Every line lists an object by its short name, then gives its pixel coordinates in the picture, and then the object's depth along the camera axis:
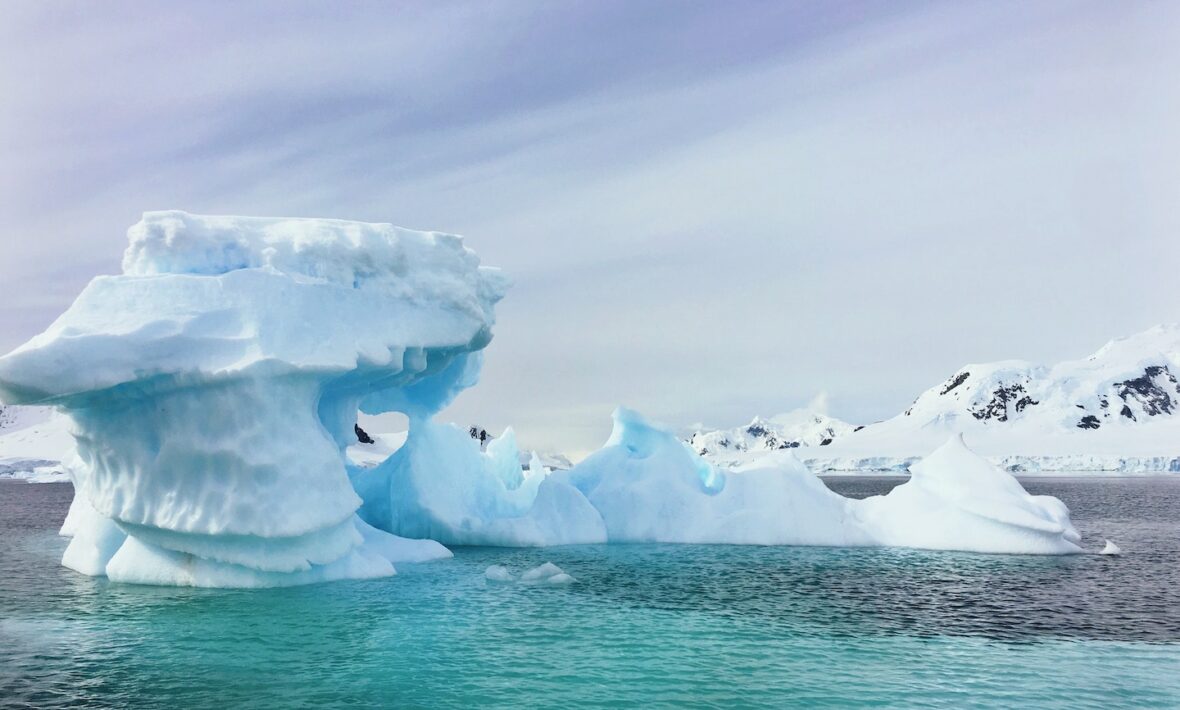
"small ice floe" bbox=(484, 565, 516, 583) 20.06
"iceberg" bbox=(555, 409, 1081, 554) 27.55
